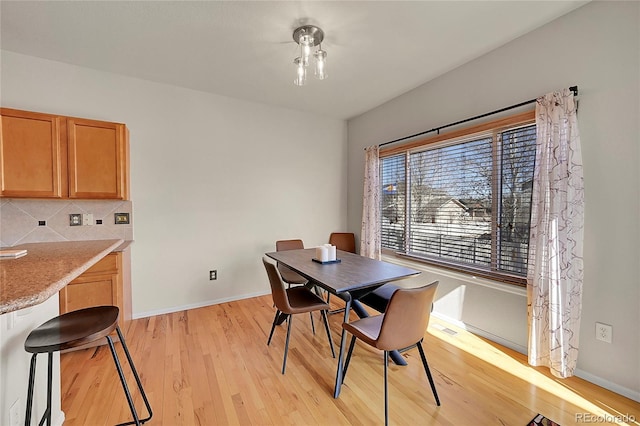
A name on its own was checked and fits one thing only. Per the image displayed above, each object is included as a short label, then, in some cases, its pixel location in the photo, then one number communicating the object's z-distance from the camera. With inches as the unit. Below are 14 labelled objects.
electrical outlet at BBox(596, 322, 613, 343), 70.0
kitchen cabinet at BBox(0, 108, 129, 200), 85.0
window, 89.0
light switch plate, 108.7
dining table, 68.8
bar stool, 43.2
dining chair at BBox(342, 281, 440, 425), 57.1
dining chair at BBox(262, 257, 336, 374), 78.4
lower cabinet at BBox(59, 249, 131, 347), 86.2
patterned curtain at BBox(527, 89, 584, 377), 72.9
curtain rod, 74.5
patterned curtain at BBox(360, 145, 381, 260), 141.3
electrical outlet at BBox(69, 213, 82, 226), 100.7
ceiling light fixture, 80.3
